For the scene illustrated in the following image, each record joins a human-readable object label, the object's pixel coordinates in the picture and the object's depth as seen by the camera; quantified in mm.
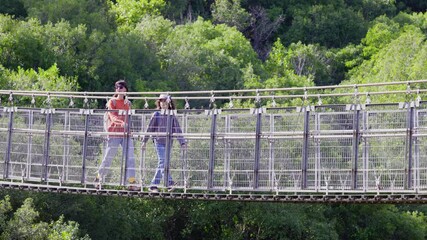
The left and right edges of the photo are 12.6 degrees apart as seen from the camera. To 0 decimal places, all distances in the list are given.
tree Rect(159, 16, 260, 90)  94750
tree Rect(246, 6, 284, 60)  114500
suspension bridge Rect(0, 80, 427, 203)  38281
